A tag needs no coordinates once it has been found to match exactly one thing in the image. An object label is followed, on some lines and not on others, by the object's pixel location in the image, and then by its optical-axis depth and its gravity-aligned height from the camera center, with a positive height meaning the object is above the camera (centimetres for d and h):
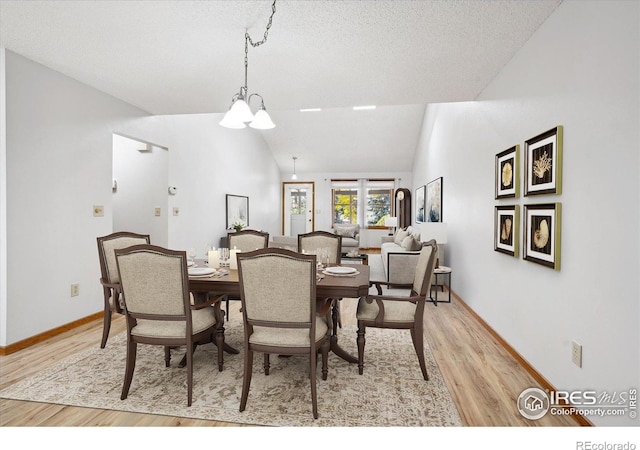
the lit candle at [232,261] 277 -33
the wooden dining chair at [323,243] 347 -24
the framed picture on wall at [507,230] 279 -8
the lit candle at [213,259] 285 -33
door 1136 +35
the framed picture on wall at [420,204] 807 +35
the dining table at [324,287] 224 -44
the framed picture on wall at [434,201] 618 +34
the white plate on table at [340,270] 260 -38
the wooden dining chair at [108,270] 291 -43
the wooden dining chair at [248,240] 371 -23
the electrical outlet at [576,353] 198 -74
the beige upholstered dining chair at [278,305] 193 -48
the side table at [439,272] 436 -63
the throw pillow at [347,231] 966 -33
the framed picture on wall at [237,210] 727 +16
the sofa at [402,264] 483 -60
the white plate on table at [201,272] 252 -39
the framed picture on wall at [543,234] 220 -9
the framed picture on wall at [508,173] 279 +38
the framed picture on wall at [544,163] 219 +38
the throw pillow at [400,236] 721 -34
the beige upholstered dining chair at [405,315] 247 -67
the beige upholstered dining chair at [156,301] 207 -49
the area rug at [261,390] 203 -110
